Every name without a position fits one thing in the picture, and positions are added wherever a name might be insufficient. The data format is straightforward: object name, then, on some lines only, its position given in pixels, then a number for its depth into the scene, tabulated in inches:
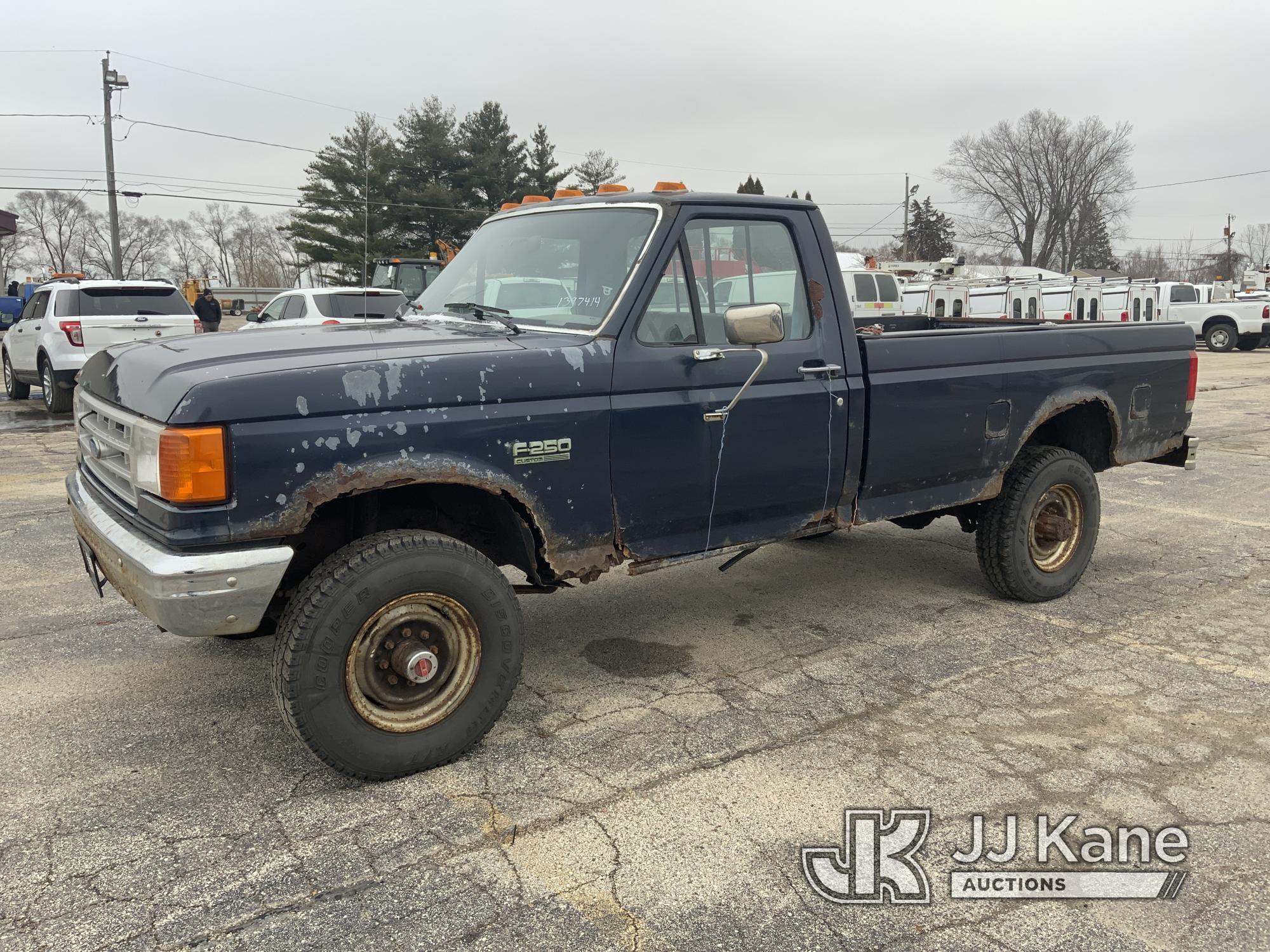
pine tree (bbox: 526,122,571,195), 2060.8
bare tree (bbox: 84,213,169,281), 3302.2
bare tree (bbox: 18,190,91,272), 3405.5
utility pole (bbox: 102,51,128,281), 1316.4
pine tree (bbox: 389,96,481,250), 1852.9
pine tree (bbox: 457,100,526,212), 1927.9
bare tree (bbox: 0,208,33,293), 2452.6
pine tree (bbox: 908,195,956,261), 3186.5
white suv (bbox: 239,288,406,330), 551.5
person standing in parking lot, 859.4
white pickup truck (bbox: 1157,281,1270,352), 1069.8
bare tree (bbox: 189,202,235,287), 3703.2
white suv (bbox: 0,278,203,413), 507.5
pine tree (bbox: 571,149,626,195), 2369.6
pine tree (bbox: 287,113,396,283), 1815.9
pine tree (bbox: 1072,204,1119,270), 2691.9
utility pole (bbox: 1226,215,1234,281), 3024.1
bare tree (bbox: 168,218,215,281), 3464.6
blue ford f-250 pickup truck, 119.5
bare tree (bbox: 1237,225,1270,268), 3585.1
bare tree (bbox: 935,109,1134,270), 2640.3
